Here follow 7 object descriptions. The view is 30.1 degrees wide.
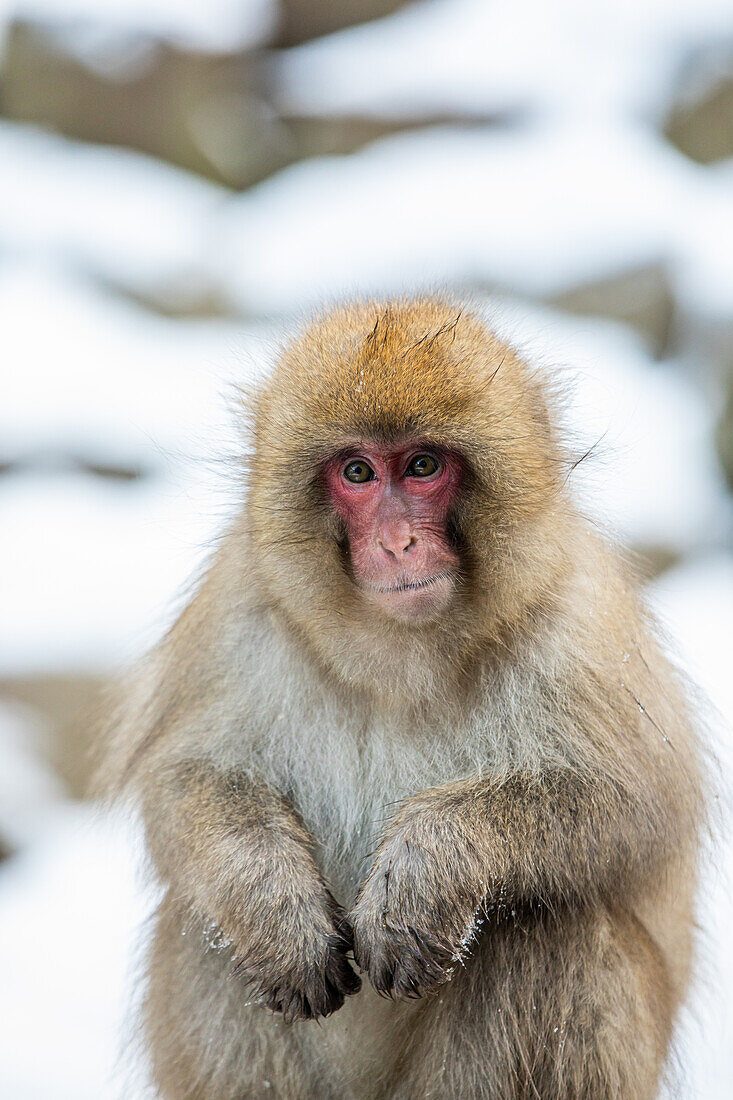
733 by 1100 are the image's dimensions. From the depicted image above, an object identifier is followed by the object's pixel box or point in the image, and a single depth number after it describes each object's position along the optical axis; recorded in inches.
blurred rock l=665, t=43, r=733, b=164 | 399.9
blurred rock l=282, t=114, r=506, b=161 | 418.3
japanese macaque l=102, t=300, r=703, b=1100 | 117.9
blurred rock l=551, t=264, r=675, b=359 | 363.9
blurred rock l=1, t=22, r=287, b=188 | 416.2
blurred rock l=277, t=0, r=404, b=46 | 438.9
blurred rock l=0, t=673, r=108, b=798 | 255.4
